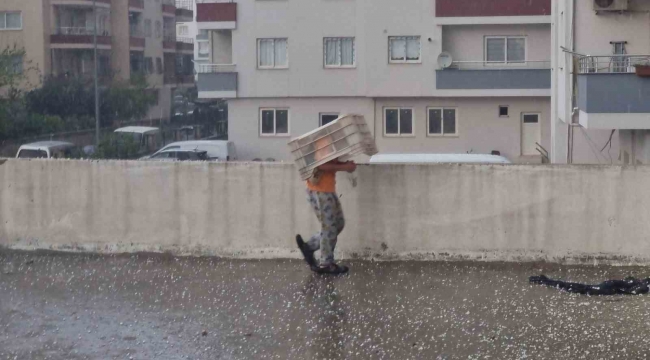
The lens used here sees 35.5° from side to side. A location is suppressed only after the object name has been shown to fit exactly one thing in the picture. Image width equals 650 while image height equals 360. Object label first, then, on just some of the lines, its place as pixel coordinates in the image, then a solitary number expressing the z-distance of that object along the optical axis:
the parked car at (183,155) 32.12
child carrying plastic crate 10.58
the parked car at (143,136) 44.16
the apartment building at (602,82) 16.89
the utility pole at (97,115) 46.15
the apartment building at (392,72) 36.03
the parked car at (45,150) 32.62
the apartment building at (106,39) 56.00
